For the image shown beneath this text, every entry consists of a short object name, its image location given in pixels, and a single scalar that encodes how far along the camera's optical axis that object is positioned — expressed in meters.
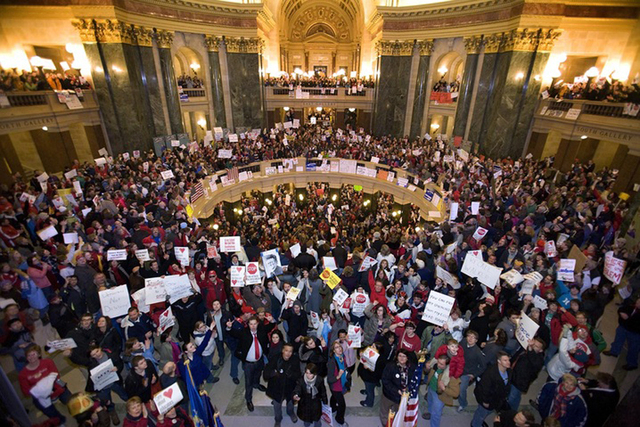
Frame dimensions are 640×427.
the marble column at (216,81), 23.09
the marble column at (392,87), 24.23
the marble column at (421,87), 23.50
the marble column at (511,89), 17.64
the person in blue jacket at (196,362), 5.13
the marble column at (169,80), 20.33
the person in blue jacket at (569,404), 4.31
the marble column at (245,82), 23.84
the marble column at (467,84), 20.42
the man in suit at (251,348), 5.58
